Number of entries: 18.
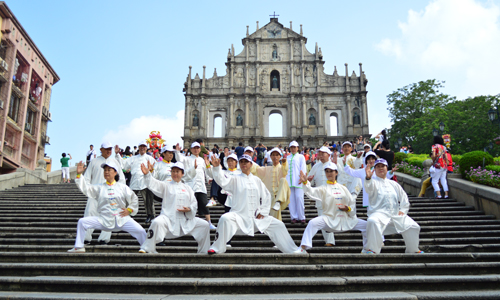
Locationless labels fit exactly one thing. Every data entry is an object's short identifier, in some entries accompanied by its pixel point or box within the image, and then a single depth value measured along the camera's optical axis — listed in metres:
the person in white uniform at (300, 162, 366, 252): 5.57
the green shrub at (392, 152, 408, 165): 14.60
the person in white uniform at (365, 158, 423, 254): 5.41
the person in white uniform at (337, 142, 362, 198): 7.69
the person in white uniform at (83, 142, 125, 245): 7.02
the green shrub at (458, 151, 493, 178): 9.58
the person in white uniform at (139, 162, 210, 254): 5.48
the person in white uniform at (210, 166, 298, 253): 5.32
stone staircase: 4.38
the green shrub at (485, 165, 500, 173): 8.76
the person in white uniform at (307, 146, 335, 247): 6.19
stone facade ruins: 34.81
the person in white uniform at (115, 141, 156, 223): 7.75
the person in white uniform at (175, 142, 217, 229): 7.32
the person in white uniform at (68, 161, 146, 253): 5.68
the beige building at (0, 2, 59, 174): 22.39
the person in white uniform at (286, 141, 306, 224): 7.56
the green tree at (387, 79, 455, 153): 34.06
